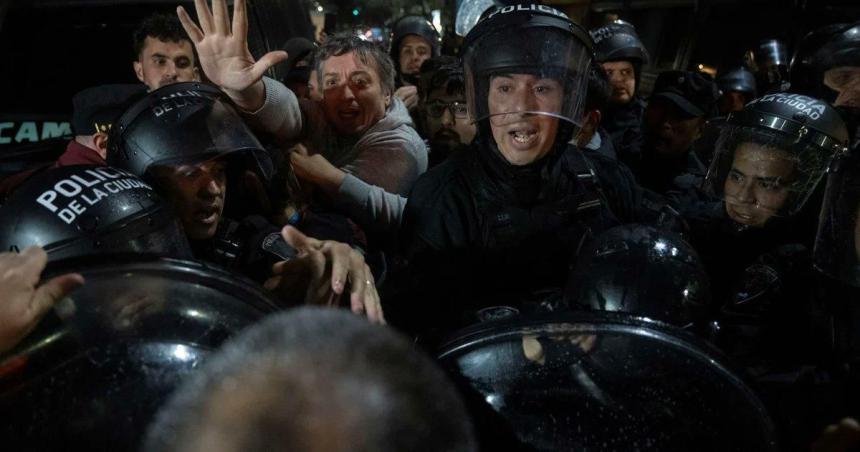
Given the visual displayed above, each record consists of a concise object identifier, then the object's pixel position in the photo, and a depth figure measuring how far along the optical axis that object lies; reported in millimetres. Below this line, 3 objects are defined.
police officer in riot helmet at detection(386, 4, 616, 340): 2402
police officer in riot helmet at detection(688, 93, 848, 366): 2756
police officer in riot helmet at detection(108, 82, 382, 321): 2236
